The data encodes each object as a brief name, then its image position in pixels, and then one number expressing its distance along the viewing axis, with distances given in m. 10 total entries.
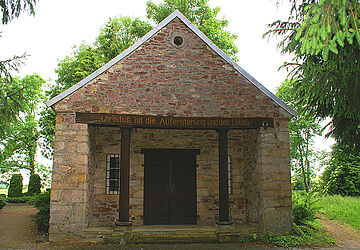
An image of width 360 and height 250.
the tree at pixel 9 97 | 9.34
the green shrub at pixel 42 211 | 10.49
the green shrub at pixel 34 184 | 22.23
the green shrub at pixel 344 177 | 16.47
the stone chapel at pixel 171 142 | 9.62
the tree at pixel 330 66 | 4.57
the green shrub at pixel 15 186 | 22.09
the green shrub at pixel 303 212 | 10.52
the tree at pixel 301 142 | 26.39
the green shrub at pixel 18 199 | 19.62
